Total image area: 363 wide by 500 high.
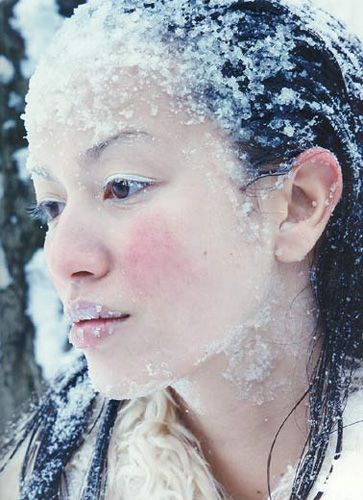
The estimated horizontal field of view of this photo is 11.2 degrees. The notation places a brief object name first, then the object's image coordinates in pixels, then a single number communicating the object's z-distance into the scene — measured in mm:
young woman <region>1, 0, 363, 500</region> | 958
